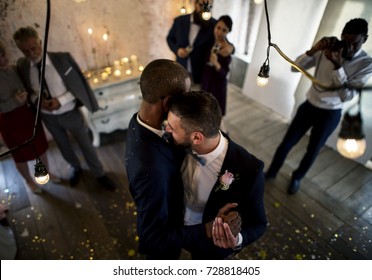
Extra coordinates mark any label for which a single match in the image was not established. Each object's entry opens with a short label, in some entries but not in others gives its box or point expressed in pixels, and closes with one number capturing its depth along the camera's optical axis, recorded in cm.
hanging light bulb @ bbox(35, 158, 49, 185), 123
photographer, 201
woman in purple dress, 277
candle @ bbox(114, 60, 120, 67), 278
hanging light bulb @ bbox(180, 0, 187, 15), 196
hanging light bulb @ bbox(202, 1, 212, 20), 165
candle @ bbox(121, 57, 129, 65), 263
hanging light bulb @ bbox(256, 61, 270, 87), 139
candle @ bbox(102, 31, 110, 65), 215
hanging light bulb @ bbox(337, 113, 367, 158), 110
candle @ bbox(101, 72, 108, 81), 306
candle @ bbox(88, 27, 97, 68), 219
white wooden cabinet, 314
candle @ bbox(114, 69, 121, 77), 296
